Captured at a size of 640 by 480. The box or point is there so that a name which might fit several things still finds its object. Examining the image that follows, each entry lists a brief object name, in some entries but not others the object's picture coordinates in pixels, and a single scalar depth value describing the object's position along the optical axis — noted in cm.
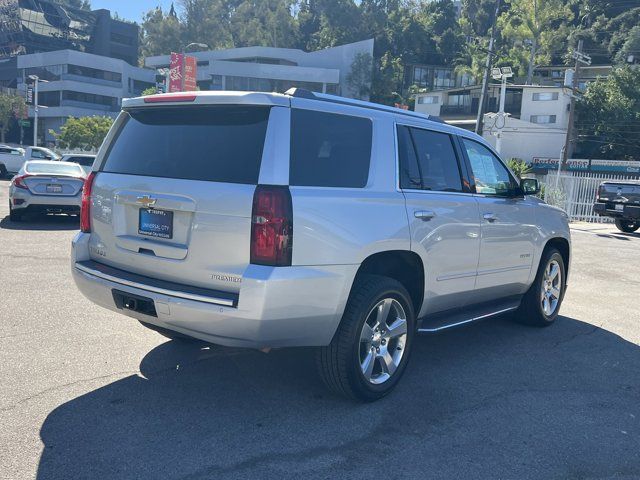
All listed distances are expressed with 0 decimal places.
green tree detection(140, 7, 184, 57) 10375
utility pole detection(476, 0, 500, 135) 3098
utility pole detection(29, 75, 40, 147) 4692
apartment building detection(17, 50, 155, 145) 7119
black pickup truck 1784
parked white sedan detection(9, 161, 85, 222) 1290
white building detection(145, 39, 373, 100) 6850
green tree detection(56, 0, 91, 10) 13000
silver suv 373
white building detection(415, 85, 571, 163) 5034
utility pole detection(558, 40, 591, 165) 3116
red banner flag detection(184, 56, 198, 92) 2769
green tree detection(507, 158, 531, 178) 2823
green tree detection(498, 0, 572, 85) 7356
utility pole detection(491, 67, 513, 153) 2838
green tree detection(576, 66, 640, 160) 5025
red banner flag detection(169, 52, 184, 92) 2725
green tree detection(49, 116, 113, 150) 4562
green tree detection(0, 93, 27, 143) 6456
